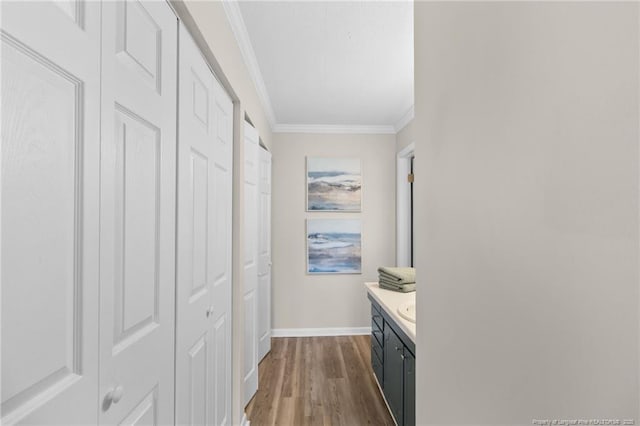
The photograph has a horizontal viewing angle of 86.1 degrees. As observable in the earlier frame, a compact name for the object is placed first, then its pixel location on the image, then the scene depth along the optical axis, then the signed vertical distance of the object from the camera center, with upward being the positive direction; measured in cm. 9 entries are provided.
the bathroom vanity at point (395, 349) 181 -84
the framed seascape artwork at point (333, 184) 412 +39
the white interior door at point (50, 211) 54 +1
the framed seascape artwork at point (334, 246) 412 -35
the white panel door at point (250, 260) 251 -34
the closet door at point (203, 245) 129 -13
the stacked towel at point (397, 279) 284 -53
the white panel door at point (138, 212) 80 +1
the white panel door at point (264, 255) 324 -39
